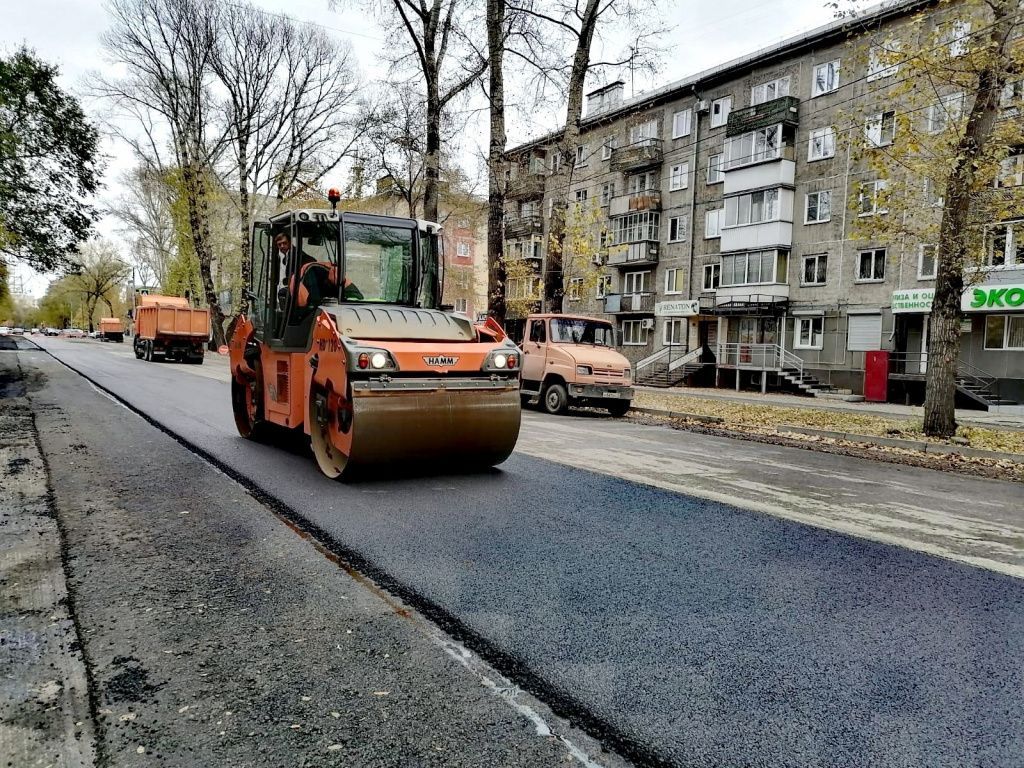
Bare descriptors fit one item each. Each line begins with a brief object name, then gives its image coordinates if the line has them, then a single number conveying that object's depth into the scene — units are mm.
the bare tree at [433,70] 20516
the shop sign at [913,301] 25719
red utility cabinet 25328
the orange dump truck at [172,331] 32969
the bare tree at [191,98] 30500
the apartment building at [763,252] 26078
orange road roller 6383
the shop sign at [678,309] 34219
